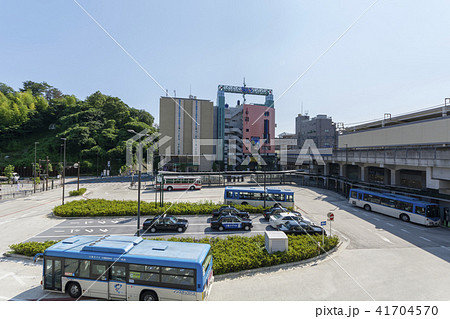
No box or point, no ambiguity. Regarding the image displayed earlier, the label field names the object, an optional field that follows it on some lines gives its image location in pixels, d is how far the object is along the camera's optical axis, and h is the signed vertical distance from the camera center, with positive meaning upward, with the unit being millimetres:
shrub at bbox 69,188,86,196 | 31259 -4654
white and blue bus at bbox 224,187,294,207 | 23375 -3830
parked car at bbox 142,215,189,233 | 16297 -4833
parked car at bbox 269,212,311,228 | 16569 -4432
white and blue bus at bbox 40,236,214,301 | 7648 -4048
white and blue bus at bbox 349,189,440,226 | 19094 -4336
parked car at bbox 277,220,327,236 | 15266 -4759
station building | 22734 +1370
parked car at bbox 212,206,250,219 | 18775 -4445
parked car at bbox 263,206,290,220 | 19531 -4479
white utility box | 11789 -4464
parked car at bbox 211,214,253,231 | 16688 -4759
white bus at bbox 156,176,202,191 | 35781 -3576
